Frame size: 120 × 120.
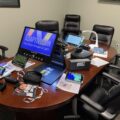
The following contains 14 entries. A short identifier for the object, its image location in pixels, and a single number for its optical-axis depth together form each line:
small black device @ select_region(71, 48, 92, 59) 2.05
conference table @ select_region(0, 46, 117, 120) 1.38
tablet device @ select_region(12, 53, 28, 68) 1.96
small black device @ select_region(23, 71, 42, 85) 1.65
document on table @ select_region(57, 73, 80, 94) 1.61
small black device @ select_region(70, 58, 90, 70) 1.95
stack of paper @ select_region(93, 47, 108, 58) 2.54
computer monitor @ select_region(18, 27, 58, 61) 2.02
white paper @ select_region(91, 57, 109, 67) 2.21
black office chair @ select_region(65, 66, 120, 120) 1.48
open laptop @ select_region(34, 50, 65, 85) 1.76
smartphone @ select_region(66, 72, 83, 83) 1.74
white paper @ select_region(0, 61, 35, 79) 1.83
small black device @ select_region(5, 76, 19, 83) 1.66
